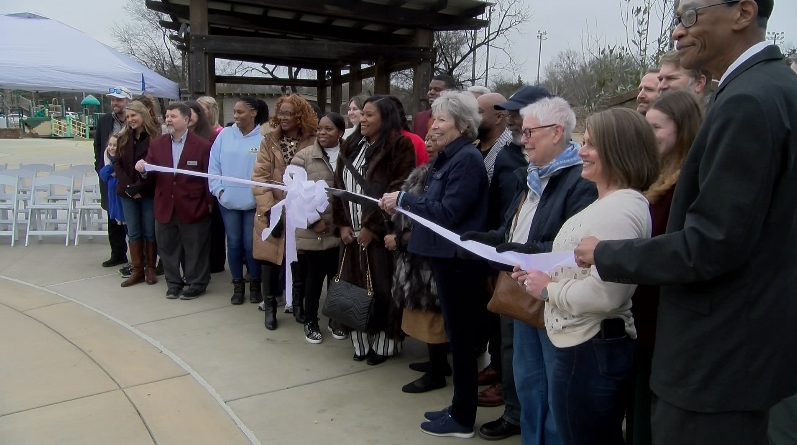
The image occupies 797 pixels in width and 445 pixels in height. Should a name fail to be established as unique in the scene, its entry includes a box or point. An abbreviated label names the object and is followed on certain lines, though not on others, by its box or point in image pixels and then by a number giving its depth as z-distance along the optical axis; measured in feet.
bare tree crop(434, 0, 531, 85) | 106.93
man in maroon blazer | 19.27
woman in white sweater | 6.78
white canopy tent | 28.37
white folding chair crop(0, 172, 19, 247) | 26.84
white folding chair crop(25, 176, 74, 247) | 26.50
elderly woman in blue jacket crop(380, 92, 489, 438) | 10.82
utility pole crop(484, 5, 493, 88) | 116.43
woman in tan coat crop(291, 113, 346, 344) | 15.70
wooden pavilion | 30.60
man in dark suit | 5.00
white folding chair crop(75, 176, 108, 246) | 26.66
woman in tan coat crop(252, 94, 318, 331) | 17.03
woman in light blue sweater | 18.44
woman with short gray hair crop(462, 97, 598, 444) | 8.29
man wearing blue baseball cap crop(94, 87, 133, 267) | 22.62
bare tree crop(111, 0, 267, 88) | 144.63
